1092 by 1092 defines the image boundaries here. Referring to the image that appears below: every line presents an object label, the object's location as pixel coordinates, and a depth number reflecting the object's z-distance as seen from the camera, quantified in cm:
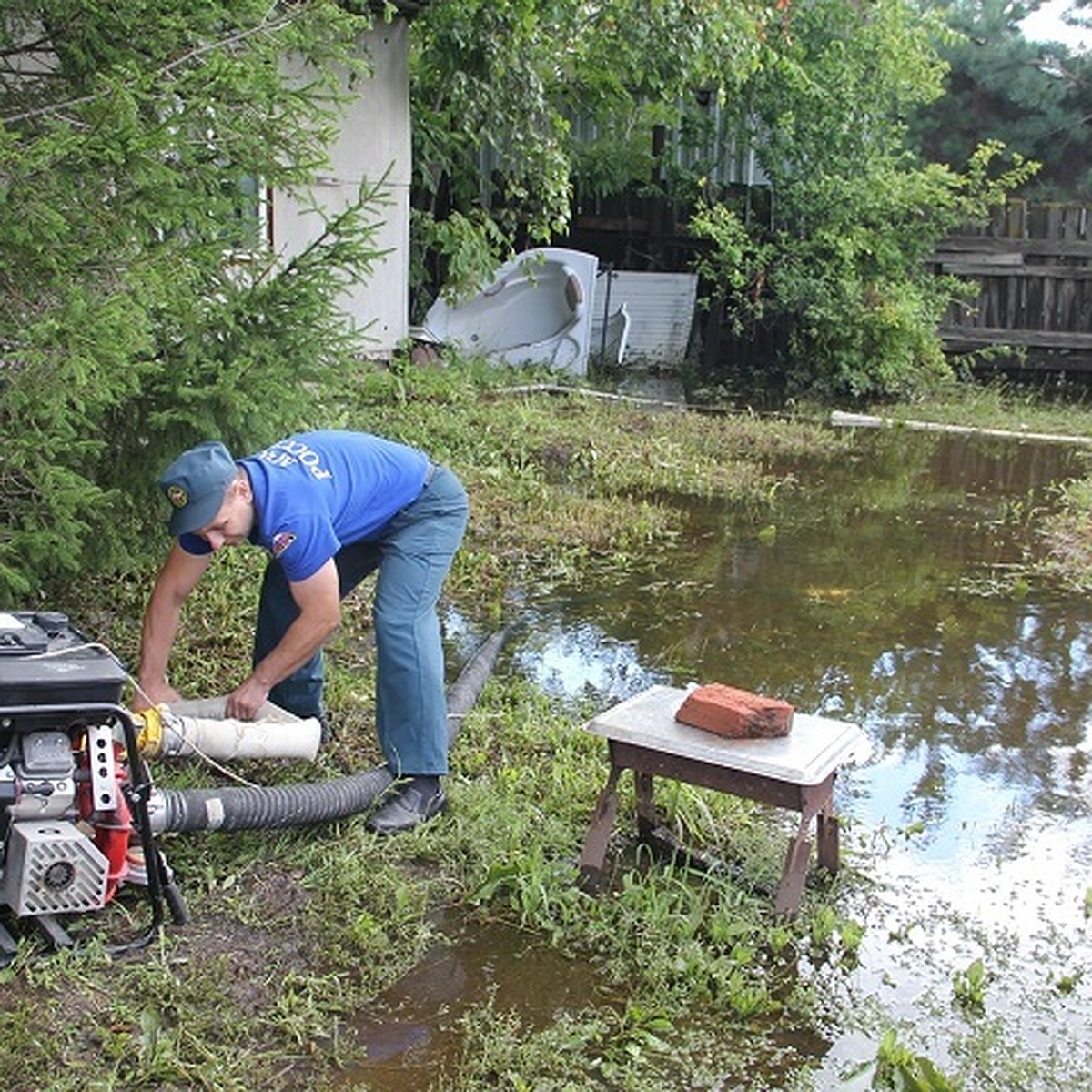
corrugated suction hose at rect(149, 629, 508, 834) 401
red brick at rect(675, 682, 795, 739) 415
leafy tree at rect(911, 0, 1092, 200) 2147
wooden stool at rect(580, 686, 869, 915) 401
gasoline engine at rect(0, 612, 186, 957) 345
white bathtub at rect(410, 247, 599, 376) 1477
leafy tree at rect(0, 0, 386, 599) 455
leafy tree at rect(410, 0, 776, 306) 1309
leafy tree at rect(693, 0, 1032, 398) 1471
